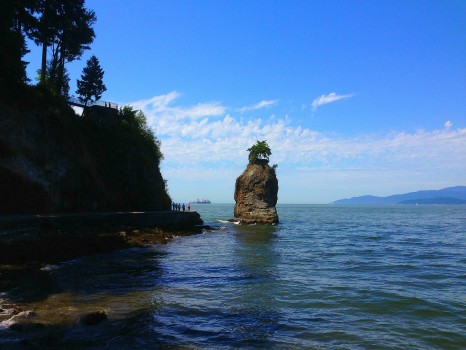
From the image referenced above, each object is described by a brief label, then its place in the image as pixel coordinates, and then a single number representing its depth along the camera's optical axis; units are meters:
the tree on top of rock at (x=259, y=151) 63.97
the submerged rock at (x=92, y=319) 9.42
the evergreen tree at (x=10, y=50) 26.64
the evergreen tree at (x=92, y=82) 47.16
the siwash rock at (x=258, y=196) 59.56
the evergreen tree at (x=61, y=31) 36.47
